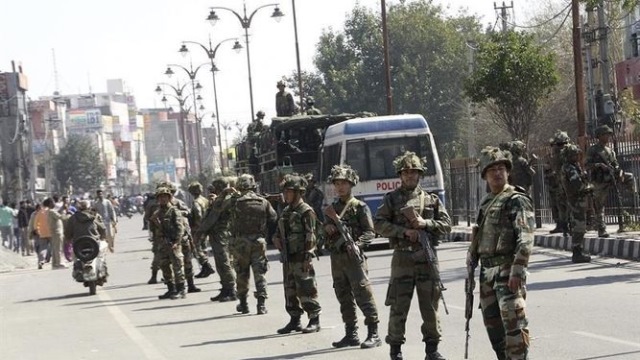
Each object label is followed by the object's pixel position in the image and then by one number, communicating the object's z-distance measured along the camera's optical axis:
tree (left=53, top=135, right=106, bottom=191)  149.00
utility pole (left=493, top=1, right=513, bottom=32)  63.59
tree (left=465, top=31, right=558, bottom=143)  32.38
